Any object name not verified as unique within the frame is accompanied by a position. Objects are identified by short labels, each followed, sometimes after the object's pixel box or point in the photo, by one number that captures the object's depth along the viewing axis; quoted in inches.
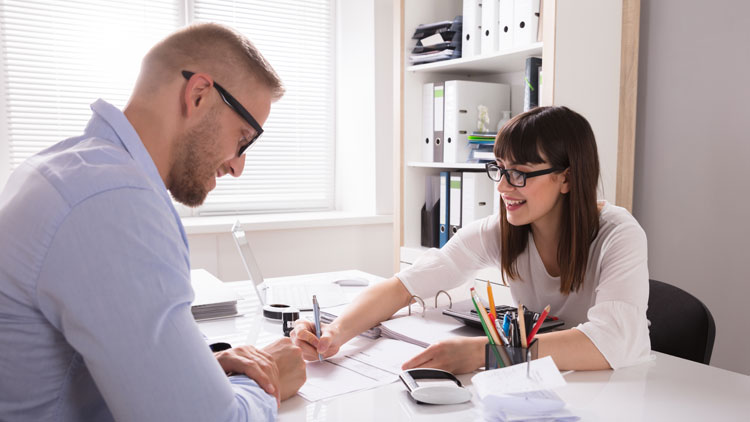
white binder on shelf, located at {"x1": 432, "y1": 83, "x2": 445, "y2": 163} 106.4
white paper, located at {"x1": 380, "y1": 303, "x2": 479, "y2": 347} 52.0
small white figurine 104.5
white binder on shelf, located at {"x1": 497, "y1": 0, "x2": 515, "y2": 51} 92.5
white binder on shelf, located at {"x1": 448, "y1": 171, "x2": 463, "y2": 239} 105.9
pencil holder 39.4
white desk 37.3
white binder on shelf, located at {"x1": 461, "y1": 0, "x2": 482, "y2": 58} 99.7
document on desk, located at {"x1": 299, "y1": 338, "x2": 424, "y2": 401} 42.2
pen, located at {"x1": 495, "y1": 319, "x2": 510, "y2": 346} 40.4
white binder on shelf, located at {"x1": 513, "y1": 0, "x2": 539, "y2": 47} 87.9
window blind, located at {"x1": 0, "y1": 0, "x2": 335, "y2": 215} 116.0
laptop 66.7
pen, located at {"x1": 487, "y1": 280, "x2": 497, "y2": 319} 42.5
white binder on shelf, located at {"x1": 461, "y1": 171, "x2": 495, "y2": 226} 102.6
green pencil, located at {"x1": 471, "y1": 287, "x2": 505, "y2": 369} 40.3
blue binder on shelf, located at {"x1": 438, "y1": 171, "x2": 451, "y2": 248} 108.3
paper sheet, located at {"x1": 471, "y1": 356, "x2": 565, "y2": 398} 36.0
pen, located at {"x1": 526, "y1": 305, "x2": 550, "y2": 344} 40.3
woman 46.3
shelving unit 81.4
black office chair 55.1
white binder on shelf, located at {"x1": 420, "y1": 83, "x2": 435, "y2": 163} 109.2
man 27.0
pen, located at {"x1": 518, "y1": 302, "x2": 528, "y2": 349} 39.4
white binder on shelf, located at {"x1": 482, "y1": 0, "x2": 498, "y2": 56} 96.1
